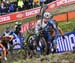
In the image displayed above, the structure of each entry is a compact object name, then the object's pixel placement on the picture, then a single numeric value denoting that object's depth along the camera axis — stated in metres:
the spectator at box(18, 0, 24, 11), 24.76
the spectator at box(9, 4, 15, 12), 25.08
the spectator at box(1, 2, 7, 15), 25.04
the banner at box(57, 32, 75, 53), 14.33
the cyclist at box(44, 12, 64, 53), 14.98
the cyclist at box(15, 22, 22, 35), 17.11
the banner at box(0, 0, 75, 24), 24.44
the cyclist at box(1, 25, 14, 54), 16.53
